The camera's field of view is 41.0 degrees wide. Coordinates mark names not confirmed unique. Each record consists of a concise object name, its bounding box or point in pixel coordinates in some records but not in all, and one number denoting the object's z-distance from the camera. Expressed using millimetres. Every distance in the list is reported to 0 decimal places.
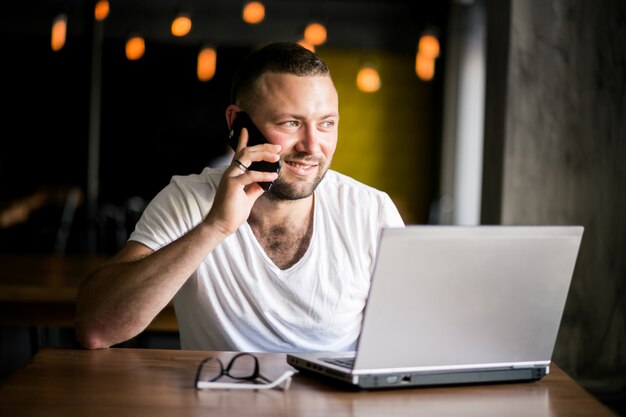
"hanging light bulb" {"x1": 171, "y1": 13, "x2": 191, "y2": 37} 5395
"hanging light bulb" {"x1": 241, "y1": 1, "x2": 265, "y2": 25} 6172
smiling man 1943
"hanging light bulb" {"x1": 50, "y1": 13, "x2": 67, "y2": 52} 6082
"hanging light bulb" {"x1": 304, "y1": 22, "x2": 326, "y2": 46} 6492
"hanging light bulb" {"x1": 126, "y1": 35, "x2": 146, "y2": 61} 6289
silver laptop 1459
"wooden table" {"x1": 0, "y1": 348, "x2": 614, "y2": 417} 1402
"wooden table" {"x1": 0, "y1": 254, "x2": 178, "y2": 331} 3158
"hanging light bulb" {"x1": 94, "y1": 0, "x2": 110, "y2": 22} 5809
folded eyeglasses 1535
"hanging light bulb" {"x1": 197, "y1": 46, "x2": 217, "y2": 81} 6870
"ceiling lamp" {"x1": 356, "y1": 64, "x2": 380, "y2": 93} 7426
